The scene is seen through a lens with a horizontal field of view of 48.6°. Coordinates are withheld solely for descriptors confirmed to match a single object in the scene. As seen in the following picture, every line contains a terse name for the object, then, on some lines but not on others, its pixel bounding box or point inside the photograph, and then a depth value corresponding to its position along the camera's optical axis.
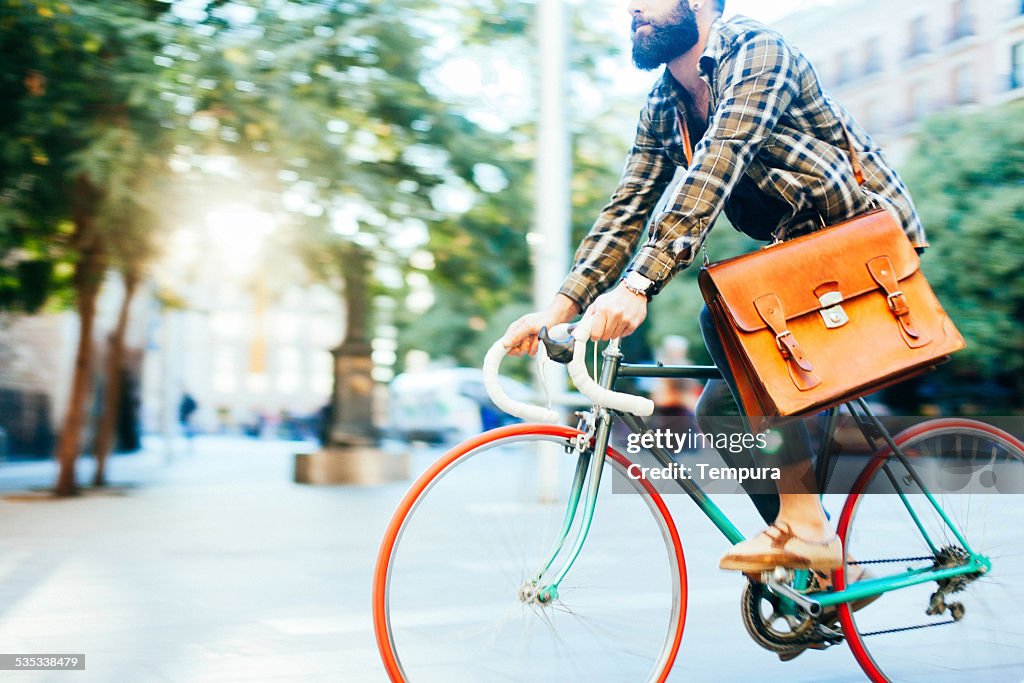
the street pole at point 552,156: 8.88
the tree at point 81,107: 8.40
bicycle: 2.39
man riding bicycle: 2.50
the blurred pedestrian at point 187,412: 24.75
